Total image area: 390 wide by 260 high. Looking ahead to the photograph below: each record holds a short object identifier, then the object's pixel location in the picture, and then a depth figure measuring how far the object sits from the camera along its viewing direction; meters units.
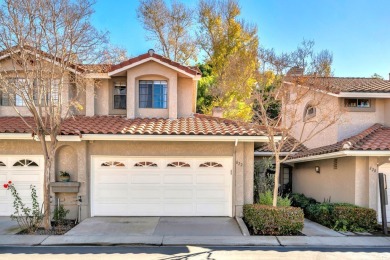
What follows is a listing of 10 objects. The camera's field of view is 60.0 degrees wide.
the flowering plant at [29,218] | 10.94
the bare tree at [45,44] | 10.68
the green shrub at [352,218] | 11.52
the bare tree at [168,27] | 27.41
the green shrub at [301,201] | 15.26
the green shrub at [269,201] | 12.21
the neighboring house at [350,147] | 12.59
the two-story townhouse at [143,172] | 12.69
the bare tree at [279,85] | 11.59
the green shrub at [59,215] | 11.96
